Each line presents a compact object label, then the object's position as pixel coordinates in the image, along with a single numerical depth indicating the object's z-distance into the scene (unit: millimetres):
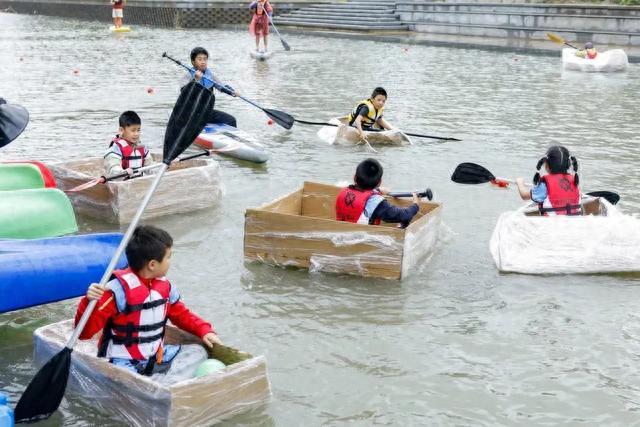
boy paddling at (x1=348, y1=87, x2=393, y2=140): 11016
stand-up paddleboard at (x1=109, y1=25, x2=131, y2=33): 31783
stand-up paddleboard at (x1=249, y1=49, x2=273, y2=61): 21750
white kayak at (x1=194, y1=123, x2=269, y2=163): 10055
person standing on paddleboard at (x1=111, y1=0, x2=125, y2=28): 32344
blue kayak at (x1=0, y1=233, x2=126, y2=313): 5004
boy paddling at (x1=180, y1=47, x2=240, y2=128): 10388
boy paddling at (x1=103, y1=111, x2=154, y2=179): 7680
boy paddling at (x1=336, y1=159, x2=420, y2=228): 6398
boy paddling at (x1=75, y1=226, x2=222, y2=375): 4258
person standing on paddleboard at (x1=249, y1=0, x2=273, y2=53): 22266
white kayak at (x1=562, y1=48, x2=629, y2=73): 18844
